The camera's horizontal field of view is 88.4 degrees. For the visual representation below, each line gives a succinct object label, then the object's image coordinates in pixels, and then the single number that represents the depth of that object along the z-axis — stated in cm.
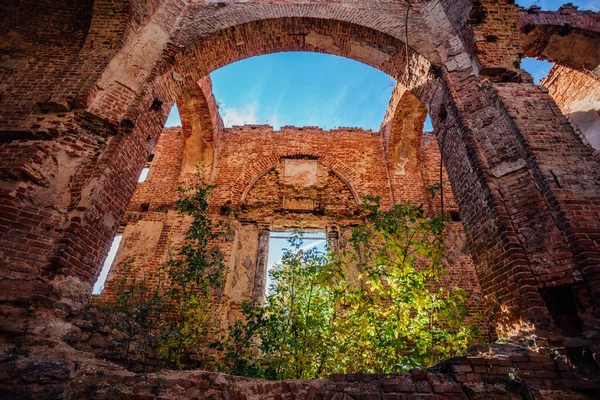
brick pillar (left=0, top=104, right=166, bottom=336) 328
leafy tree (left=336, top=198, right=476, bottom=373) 373
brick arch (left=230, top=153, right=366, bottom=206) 839
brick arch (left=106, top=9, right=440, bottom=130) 574
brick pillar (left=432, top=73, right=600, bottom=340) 326
